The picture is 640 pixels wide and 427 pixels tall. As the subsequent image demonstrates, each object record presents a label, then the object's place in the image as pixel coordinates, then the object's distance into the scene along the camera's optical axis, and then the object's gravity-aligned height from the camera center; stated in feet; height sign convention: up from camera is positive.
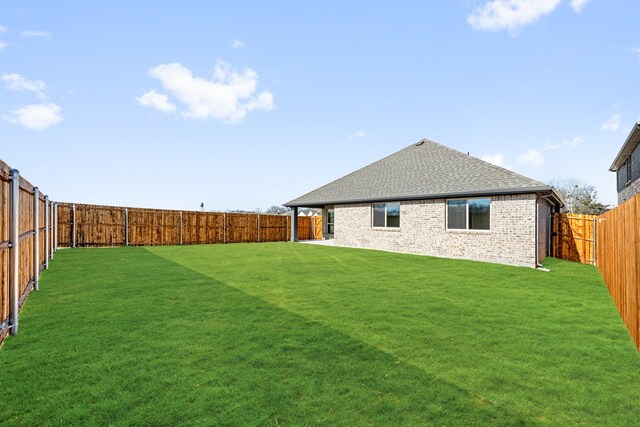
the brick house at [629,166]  56.39 +10.45
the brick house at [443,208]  42.40 +1.30
